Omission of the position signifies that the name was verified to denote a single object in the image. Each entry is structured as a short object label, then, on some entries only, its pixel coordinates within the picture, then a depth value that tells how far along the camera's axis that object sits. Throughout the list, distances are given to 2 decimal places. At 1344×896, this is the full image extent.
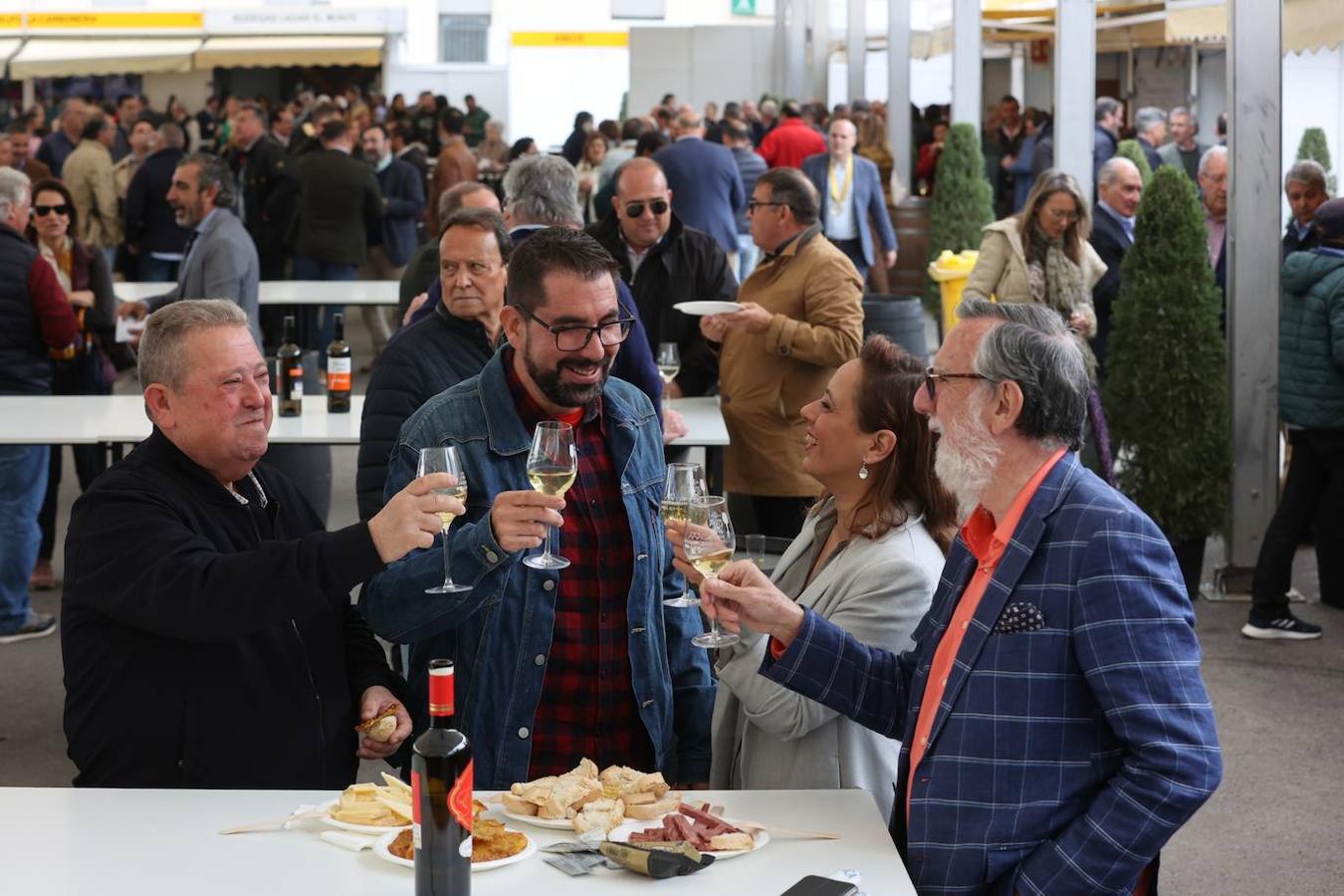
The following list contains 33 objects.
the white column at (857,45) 18.38
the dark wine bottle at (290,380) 5.95
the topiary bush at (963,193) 12.91
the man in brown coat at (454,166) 11.98
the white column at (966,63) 12.14
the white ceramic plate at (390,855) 2.25
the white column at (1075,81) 8.42
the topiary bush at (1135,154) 9.77
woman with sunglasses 6.97
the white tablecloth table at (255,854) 2.22
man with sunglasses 6.15
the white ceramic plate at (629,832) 2.33
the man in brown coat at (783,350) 5.63
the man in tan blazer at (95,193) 12.34
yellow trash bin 9.58
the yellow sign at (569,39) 31.42
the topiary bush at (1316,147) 10.44
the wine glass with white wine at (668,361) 5.54
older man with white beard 2.20
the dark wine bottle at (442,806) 2.01
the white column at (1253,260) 6.59
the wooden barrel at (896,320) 6.60
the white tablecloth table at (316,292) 9.30
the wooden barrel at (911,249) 13.85
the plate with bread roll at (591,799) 2.40
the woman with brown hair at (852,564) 2.72
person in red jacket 12.97
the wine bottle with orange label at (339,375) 5.87
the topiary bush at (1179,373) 6.61
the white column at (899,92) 15.84
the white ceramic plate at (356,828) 2.36
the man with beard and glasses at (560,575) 2.81
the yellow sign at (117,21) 28.48
